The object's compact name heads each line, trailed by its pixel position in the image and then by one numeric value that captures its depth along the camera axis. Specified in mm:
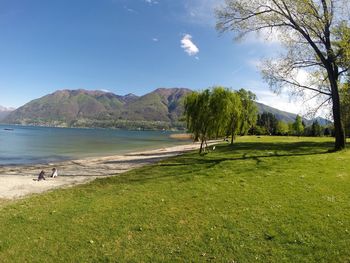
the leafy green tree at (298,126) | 114500
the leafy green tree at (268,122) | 144375
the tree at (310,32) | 23891
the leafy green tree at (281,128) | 135875
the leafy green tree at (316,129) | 118212
